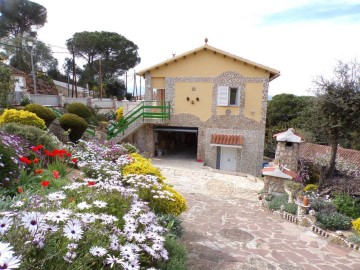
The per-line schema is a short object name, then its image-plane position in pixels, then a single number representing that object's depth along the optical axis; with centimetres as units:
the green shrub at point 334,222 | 708
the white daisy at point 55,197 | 245
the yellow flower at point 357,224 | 625
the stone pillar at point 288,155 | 1087
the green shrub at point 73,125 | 1314
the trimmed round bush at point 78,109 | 1839
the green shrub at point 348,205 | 834
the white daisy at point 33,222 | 170
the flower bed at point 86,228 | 174
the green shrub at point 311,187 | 1041
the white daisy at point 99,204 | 255
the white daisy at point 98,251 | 196
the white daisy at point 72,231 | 182
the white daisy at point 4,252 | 115
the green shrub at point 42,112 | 1246
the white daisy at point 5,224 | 160
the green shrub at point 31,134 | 686
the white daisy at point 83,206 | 232
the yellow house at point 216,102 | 1648
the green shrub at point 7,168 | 441
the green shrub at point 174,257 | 310
